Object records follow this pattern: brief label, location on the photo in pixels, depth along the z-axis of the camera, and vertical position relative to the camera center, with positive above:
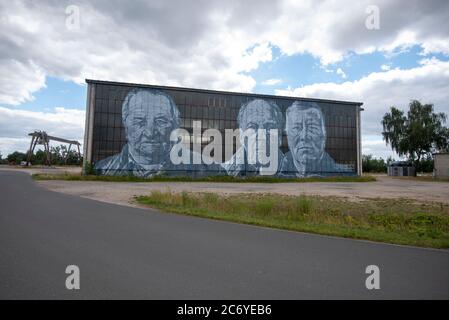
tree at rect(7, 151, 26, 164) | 108.00 +4.58
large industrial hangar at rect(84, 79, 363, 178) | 40.06 +7.03
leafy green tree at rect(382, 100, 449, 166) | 58.25 +9.66
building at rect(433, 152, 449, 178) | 49.41 +2.15
